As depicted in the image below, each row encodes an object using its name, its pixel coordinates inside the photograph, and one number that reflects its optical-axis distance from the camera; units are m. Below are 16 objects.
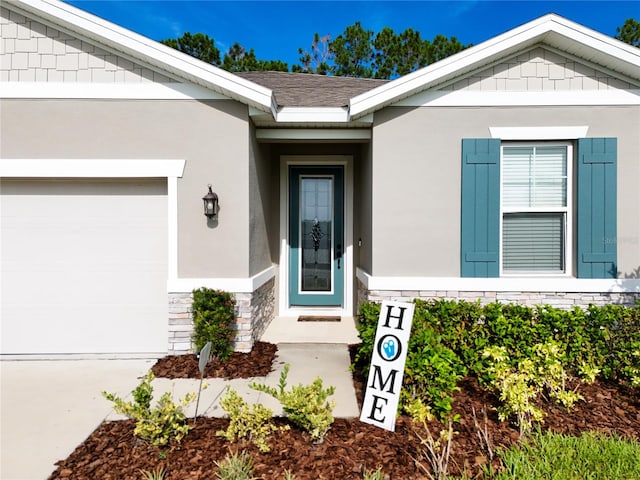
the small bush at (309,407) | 2.85
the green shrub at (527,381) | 3.08
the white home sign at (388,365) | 3.07
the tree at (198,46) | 18.39
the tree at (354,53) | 19.61
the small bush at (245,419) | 2.84
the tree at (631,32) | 17.14
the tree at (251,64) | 17.39
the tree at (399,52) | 18.84
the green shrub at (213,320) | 4.61
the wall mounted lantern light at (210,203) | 4.86
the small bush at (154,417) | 2.73
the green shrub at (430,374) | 3.22
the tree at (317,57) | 19.78
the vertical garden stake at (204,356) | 3.00
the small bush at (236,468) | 2.44
